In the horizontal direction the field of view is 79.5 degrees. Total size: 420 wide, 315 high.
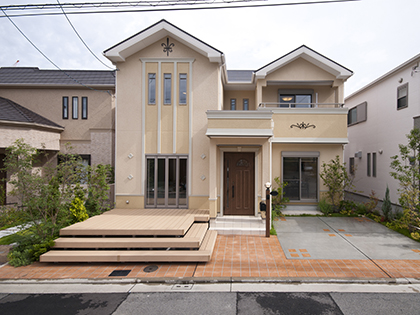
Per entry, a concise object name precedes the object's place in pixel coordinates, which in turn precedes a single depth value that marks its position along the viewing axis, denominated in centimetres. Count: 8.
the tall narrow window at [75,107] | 1256
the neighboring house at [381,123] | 1107
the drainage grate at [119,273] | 554
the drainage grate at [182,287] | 509
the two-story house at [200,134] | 920
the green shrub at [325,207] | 1044
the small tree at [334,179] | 1051
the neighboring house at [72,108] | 1224
